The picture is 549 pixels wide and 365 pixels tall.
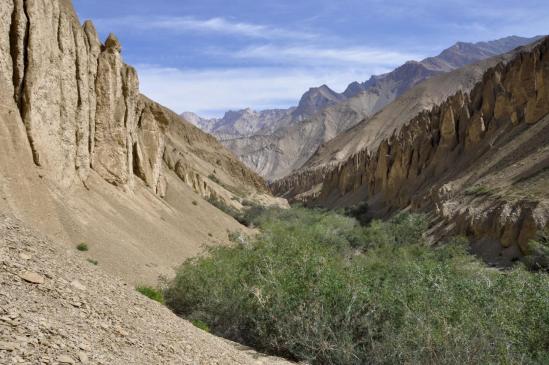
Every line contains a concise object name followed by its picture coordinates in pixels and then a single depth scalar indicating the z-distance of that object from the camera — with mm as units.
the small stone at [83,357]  6200
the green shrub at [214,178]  72825
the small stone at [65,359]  5852
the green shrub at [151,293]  14530
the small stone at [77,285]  8647
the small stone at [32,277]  7859
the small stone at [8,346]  5504
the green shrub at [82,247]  18953
